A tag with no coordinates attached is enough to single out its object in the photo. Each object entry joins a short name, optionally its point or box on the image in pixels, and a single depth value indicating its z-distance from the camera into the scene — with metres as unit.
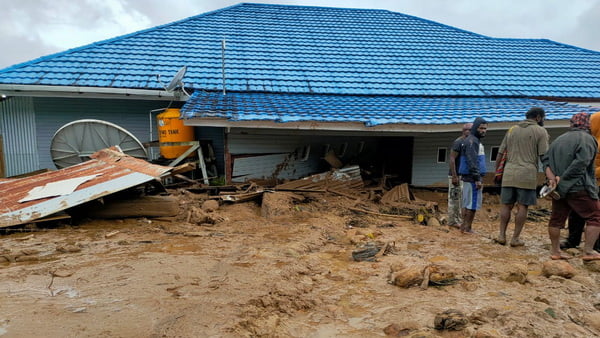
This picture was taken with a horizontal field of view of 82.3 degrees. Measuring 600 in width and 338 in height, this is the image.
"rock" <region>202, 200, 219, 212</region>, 6.32
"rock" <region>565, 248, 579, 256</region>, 4.61
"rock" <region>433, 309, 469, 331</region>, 2.61
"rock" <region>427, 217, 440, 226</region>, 6.35
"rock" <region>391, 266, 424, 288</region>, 3.43
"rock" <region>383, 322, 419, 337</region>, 2.61
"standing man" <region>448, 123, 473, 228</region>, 5.58
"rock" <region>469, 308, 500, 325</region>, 2.72
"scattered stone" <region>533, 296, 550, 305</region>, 3.10
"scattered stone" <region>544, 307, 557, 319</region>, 2.86
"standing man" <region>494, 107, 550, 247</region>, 4.65
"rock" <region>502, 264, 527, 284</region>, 3.59
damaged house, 8.07
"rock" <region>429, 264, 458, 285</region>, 3.49
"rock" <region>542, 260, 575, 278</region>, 3.71
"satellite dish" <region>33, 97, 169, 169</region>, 8.89
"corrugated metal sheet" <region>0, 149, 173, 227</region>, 5.00
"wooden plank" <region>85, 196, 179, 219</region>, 5.68
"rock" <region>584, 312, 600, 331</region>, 2.72
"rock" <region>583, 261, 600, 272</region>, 4.03
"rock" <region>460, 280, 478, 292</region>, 3.40
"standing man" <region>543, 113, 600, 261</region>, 4.12
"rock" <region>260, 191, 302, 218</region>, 6.38
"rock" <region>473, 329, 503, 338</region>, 2.44
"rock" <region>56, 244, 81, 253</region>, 4.18
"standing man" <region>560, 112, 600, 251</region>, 4.62
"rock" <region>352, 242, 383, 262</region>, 4.29
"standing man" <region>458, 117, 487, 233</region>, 5.35
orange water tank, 8.37
